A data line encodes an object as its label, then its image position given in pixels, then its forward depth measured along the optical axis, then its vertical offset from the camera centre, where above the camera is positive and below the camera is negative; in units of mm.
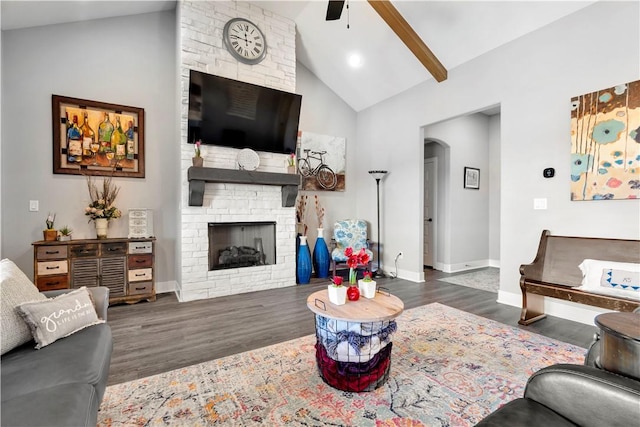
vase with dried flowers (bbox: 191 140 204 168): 3596 +665
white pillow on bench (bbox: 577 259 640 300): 2445 -574
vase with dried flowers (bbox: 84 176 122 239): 3477 +84
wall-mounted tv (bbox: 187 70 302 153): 3652 +1312
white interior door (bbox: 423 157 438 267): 5863 +104
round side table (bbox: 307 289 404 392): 1762 -799
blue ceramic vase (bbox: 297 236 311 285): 4480 -813
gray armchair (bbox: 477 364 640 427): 882 -613
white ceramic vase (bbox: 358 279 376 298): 2080 -546
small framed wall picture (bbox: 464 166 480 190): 5757 +680
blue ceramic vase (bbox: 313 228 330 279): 4844 -742
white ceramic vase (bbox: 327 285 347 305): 1927 -542
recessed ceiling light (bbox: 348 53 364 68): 4586 +2411
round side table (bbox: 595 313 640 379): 973 -455
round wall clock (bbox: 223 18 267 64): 3895 +2336
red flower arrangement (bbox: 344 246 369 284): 2066 -336
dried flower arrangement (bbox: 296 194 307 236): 5027 +22
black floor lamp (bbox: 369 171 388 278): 4996 +594
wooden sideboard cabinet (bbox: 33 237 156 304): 3123 -604
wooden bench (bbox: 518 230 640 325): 2537 -577
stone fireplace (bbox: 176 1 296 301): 3680 +349
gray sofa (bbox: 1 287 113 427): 958 -651
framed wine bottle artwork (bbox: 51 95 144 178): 3494 +930
